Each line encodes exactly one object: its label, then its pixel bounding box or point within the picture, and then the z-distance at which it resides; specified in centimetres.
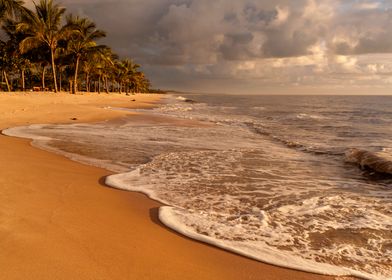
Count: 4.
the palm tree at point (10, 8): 2231
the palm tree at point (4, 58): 4209
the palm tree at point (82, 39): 4115
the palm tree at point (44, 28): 3550
